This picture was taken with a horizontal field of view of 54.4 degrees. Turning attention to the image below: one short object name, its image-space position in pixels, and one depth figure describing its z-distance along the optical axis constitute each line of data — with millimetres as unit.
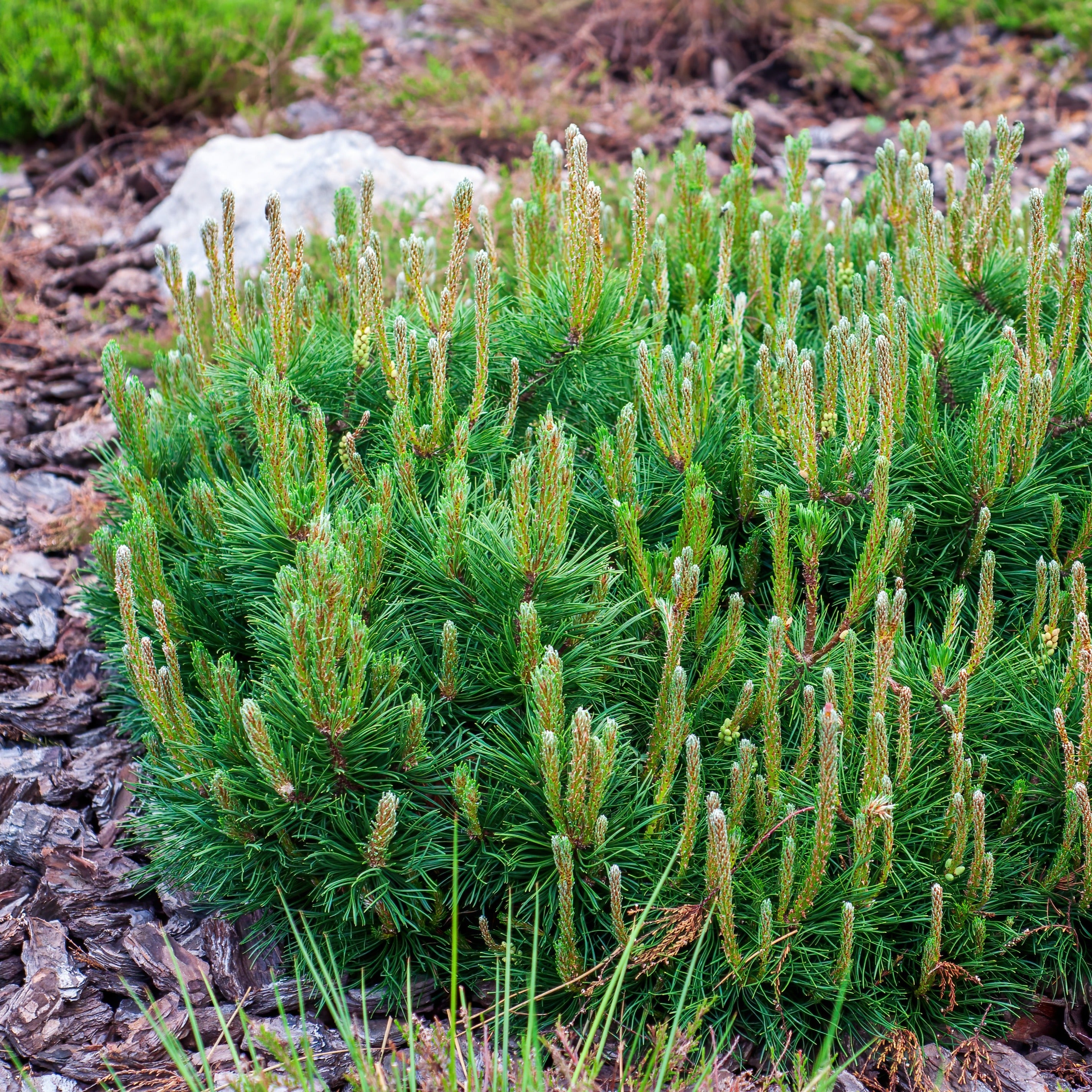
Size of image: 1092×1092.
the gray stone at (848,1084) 2189
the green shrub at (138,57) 6016
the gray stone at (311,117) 6406
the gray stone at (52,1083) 2170
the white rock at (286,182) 5000
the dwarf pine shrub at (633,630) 2143
